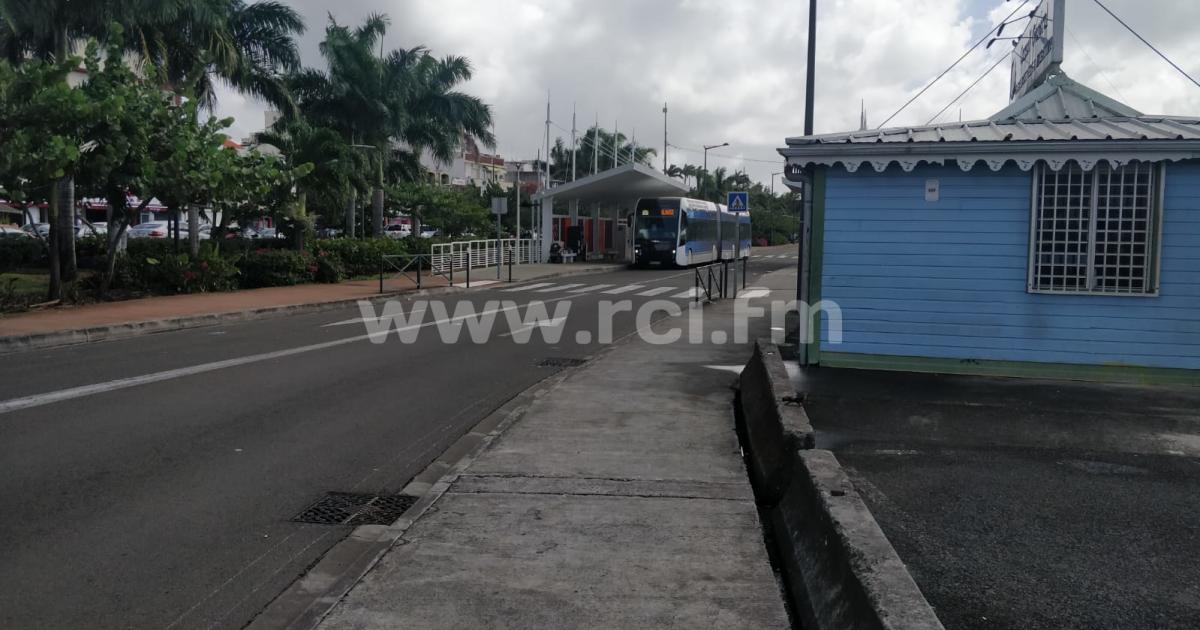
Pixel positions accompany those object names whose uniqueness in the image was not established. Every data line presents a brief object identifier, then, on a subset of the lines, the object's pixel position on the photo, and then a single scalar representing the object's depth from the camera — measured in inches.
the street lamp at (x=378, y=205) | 1441.9
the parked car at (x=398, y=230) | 2546.5
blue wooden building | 382.6
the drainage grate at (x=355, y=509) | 235.9
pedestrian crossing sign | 1190.3
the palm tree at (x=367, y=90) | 1449.3
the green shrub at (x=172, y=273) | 843.4
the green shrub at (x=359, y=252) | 1143.0
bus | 1596.9
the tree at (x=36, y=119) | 587.2
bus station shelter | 1604.3
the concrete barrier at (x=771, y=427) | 248.5
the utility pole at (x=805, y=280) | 431.5
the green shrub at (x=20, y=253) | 1152.2
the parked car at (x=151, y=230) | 1969.7
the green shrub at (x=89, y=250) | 1083.1
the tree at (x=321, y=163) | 1103.6
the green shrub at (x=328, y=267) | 1077.1
